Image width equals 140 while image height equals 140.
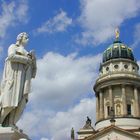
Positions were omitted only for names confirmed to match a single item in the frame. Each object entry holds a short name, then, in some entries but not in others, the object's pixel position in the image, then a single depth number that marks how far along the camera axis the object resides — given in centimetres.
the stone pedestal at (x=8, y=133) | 851
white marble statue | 898
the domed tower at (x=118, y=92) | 6306
